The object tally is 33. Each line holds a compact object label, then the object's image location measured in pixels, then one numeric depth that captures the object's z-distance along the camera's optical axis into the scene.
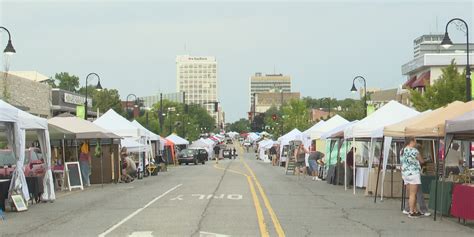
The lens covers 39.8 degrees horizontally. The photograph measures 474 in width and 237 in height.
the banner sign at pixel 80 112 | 41.16
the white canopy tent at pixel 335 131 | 28.99
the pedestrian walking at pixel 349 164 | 28.02
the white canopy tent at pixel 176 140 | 65.94
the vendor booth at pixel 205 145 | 81.98
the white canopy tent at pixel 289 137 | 47.94
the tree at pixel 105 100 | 103.25
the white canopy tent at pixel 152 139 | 38.13
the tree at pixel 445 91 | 40.38
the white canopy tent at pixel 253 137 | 133.88
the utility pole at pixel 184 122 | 112.14
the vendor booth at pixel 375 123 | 22.55
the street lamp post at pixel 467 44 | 25.45
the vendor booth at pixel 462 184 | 14.07
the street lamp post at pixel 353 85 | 46.34
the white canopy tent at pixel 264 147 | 76.81
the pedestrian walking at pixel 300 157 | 37.03
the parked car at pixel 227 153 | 90.76
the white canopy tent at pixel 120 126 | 34.91
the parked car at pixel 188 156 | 65.00
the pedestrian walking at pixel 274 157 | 62.08
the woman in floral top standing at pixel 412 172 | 15.94
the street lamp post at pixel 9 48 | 25.33
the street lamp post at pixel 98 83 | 42.16
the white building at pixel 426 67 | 68.75
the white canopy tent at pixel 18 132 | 17.83
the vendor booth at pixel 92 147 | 26.53
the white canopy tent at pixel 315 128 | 37.50
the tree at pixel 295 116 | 91.97
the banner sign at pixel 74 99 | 60.91
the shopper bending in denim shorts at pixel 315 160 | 34.44
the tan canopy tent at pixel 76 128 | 26.19
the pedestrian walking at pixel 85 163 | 28.48
